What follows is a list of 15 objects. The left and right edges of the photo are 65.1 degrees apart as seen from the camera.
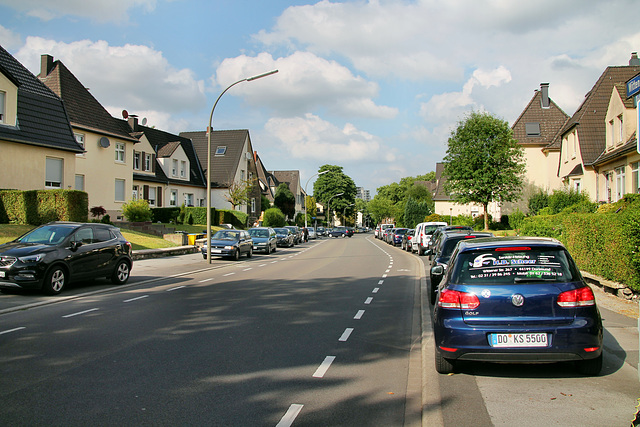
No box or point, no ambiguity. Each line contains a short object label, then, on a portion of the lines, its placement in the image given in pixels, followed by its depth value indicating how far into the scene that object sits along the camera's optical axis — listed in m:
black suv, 10.90
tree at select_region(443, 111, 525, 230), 39.12
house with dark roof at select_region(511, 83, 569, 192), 45.59
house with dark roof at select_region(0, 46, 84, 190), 24.56
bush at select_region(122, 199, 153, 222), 30.73
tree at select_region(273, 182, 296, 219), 75.44
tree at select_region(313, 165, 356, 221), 105.81
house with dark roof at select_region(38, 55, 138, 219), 32.47
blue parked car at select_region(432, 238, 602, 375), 5.16
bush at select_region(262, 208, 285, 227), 58.31
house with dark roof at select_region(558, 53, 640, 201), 29.60
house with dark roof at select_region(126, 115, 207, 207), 40.41
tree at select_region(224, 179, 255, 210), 47.59
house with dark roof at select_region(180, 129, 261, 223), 55.94
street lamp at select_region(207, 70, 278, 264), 19.83
